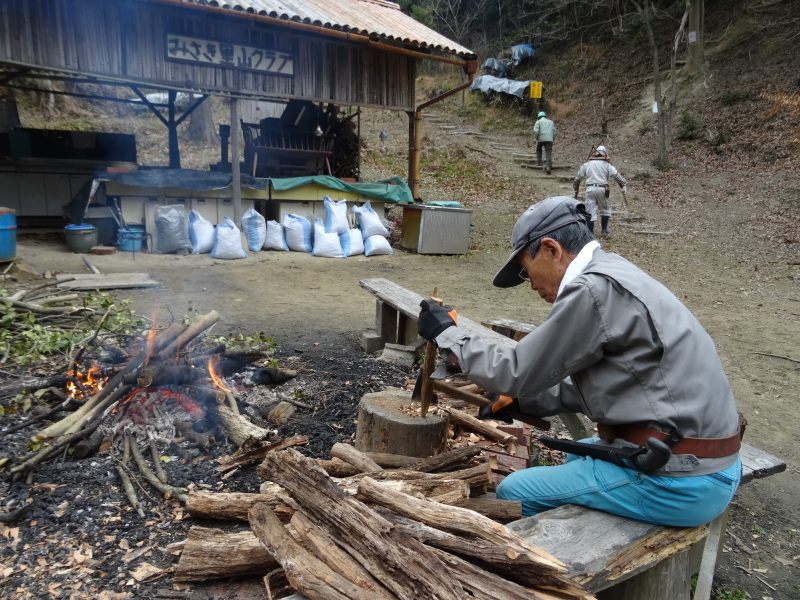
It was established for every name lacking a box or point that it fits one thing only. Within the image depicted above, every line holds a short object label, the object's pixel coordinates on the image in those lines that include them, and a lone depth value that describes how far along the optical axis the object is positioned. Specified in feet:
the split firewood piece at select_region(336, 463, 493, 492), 9.26
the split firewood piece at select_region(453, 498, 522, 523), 8.25
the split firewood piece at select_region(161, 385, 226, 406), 13.23
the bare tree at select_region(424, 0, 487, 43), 104.27
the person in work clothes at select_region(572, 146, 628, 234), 43.62
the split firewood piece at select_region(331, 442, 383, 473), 10.15
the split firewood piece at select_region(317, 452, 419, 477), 10.44
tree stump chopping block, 11.10
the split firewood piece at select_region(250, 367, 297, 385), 15.56
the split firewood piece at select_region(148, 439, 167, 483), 11.00
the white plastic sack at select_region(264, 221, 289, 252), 39.65
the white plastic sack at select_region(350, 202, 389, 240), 41.14
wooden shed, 32.22
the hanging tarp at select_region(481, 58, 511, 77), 95.69
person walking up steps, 63.36
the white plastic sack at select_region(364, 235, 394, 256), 40.14
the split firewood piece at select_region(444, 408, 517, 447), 13.56
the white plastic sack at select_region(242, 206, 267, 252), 38.96
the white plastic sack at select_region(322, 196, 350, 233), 40.14
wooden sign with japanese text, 35.73
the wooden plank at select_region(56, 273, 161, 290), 26.86
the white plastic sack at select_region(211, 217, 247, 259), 36.55
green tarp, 40.81
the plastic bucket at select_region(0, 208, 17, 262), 28.94
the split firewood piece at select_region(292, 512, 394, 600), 6.46
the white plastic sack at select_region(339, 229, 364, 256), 39.70
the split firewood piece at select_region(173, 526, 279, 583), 7.90
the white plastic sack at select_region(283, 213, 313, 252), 40.04
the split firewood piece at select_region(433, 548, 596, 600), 6.25
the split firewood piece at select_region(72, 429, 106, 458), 11.38
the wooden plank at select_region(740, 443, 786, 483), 9.53
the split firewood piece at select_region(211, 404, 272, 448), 11.68
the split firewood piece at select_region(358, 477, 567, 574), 6.47
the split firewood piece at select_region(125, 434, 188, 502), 10.55
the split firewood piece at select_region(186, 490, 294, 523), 9.48
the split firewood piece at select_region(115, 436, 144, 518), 10.23
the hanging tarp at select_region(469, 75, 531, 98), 85.92
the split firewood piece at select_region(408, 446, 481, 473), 10.18
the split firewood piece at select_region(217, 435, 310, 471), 11.61
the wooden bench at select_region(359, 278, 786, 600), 6.95
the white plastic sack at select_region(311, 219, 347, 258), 39.29
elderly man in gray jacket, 7.04
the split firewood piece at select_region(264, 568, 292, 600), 7.30
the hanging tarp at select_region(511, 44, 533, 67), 94.38
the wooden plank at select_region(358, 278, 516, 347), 14.66
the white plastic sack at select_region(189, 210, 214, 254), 37.09
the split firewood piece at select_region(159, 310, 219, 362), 14.07
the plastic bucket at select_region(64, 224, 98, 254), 35.17
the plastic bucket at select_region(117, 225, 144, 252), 36.35
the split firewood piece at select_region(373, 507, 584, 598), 6.45
